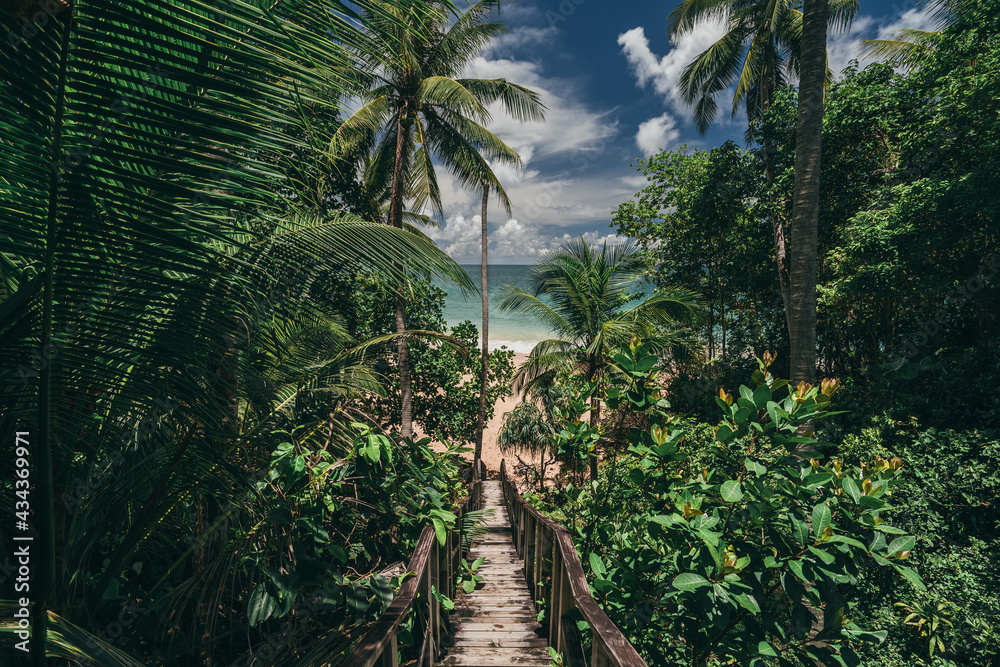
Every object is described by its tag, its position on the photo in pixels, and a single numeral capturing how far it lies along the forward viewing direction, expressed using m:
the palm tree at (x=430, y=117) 6.82
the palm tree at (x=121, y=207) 0.95
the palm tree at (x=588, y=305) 7.56
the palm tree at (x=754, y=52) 8.58
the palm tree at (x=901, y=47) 6.94
